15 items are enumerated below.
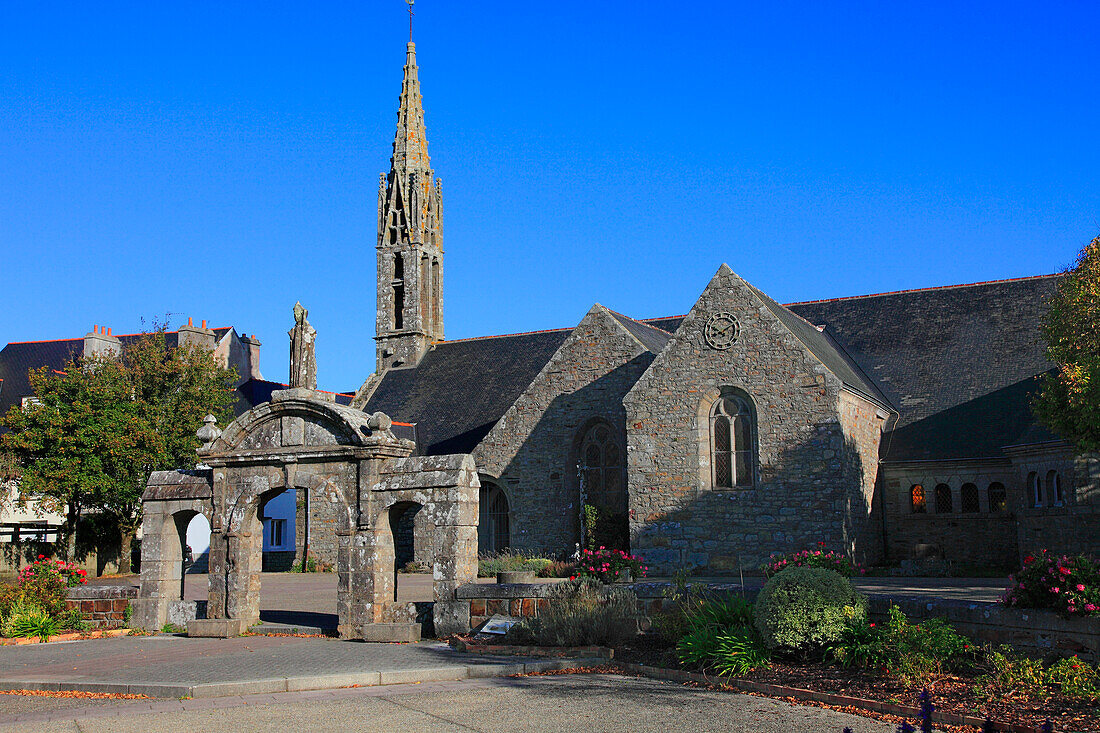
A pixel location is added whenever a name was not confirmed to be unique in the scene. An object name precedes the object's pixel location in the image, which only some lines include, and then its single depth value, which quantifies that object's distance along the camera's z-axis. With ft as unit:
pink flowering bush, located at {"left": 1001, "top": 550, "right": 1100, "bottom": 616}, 30.76
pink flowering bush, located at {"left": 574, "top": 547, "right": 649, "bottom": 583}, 53.01
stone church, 76.02
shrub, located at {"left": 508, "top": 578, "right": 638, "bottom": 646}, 39.55
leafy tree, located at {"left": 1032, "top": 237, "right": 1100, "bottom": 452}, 59.57
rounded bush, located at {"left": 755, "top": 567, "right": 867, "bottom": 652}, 33.17
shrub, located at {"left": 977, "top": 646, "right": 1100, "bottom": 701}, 27.73
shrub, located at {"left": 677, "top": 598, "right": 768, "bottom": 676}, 33.50
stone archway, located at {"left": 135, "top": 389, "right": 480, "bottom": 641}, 45.73
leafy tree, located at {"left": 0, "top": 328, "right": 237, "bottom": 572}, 91.91
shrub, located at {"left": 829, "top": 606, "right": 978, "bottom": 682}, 30.63
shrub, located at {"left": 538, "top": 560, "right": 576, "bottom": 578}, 79.05
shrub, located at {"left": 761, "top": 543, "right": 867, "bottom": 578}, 44.93
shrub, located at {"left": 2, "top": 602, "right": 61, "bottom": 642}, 49.49
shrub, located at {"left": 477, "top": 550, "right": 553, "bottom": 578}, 81.71
